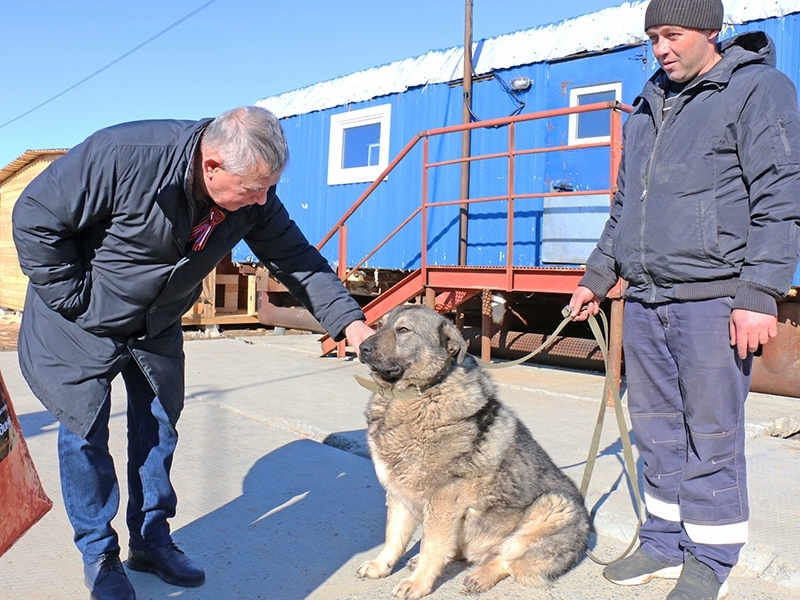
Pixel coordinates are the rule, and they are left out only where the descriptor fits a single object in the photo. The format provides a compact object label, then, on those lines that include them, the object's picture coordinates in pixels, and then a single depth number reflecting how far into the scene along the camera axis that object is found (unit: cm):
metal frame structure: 625
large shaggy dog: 274
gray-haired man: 229
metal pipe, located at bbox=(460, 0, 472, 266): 860
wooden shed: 1415
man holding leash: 237
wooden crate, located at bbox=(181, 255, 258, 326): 1193
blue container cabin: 739
